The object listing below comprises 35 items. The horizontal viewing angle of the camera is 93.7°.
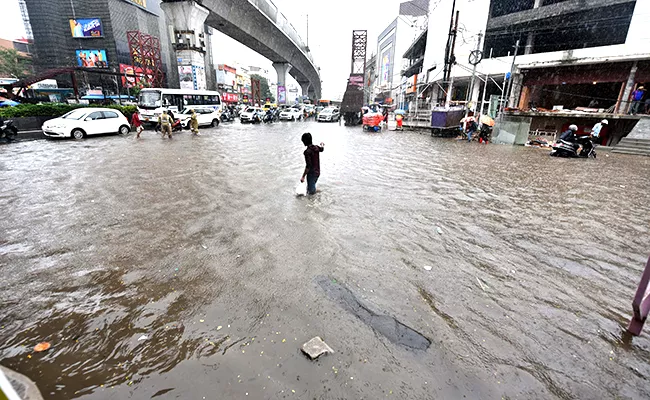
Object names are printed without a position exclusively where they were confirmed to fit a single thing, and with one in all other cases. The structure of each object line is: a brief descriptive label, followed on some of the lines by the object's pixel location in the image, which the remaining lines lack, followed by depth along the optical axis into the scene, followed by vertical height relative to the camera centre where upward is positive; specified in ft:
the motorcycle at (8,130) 41.91 -4.43
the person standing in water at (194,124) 60.44 -4.19
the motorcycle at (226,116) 102.67 -4.40
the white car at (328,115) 110.55 -3.44
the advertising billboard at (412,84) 119.59 +8.95
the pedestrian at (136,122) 53.43 -3.71
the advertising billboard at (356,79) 153.79 +13.39
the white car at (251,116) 100.68 -4.00
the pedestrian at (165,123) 52.39 -3.65
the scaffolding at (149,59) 116.16 +15.72
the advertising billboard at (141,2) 160.74 +50.34
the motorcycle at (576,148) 42.70 -5.05
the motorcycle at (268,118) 102.98 -4.63
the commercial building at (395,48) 189.98 +38.53
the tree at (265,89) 299.99 +13.86
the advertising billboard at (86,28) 151.74 +34.23
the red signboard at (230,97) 223.32 +3.90
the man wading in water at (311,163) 20.47 -3.86
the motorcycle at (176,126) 61.96 -4.98
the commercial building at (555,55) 63.05 +12.72
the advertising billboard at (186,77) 81.56 +6.40
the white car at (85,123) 45.11 -3.61
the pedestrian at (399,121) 84.74 -3.77
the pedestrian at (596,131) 53.21 -3.23
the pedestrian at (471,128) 61.21 -3.75
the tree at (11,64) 140.15 +15.14
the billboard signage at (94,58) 155.22 +20.35
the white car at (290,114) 118.93 -3.71
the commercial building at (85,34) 151.53 +31.66
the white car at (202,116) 68.49 -3.26
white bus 67.77 +0.16
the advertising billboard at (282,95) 163.31 +4.70
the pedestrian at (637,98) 57.11 +2.72
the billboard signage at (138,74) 118.64 +10.29
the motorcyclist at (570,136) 42.84 -3.41
